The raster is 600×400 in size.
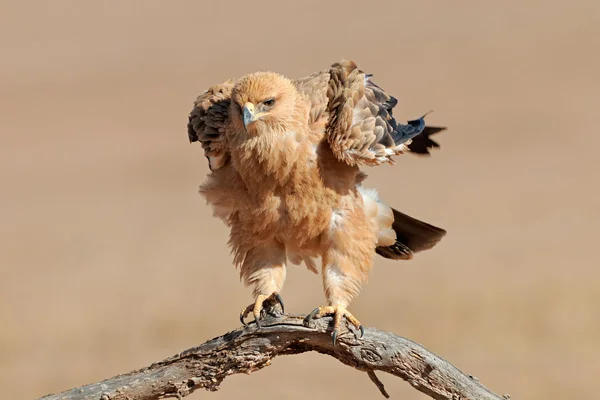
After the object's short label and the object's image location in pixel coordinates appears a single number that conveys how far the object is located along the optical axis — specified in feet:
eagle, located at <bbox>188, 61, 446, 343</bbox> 55.01
